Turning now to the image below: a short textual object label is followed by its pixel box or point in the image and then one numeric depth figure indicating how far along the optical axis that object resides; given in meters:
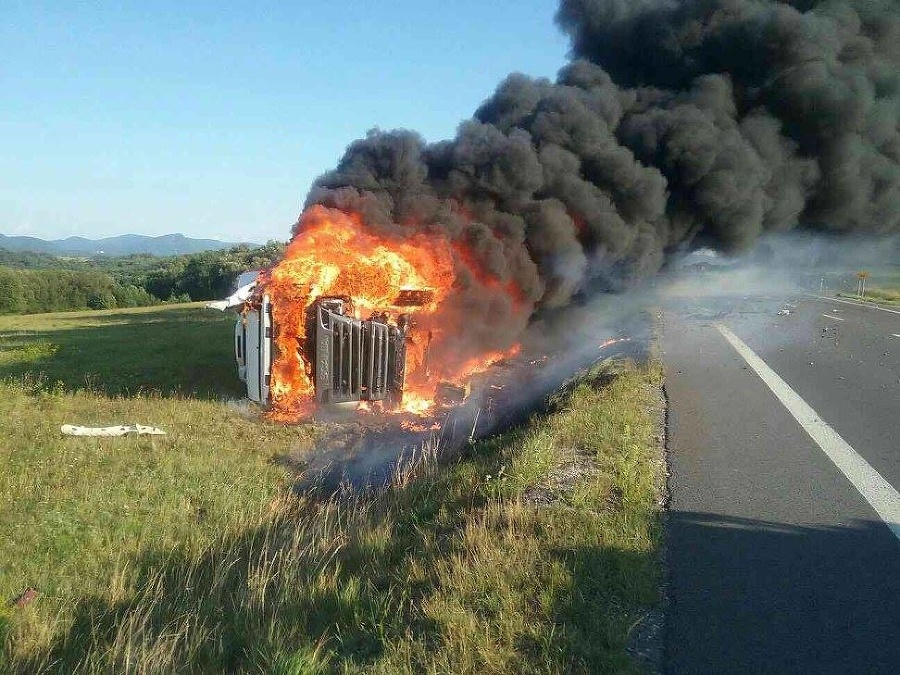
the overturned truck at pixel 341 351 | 9.82
